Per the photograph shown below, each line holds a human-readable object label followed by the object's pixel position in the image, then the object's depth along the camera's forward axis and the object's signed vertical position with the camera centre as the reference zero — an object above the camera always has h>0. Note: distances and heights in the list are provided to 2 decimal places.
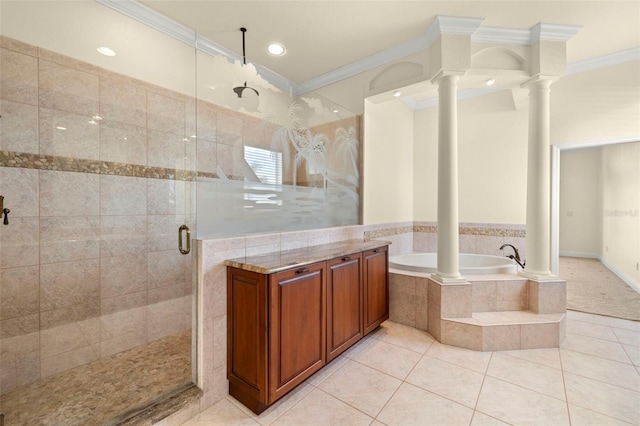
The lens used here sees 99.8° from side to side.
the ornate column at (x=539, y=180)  2.66 +0.30
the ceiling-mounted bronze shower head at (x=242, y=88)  1.99 +0.92
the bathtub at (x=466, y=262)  2.87 -0.65
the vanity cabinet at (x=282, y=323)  1.60 -0.74
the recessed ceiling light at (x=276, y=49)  2.69 +1.65
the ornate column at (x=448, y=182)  2.58 +0.27
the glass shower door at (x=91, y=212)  1.68 +0.00
